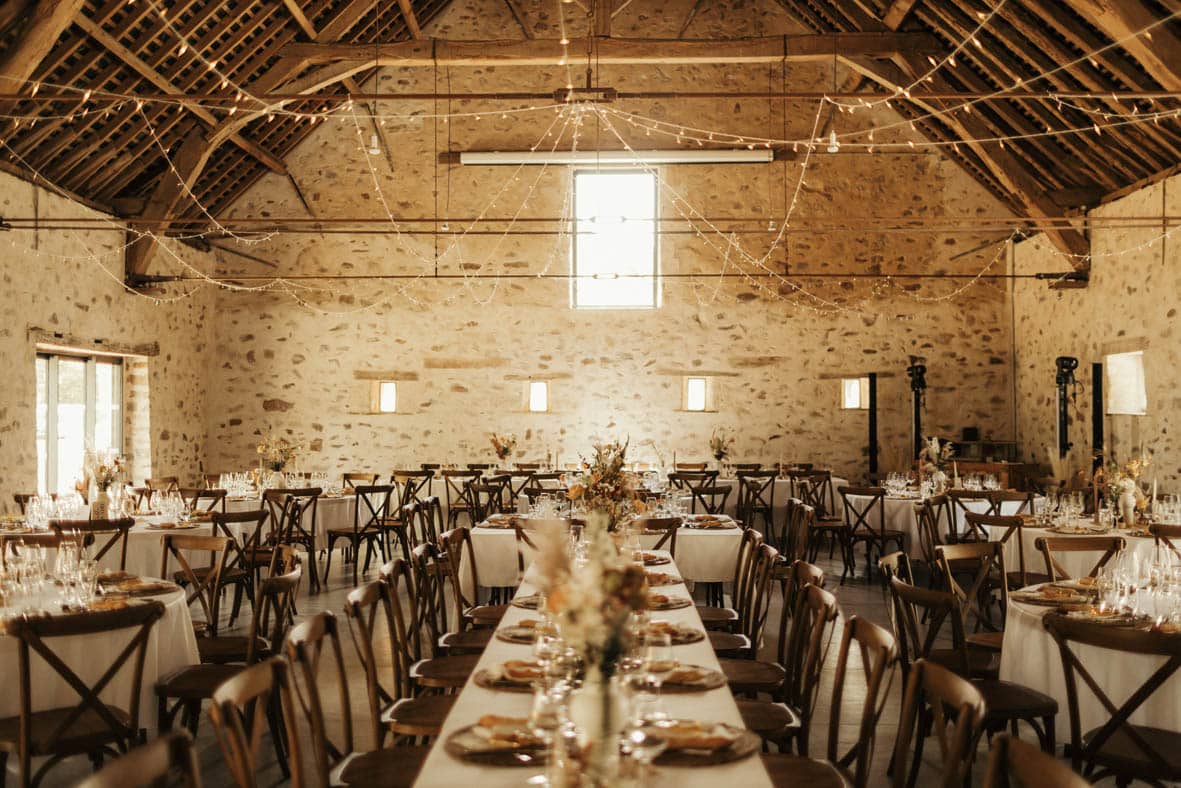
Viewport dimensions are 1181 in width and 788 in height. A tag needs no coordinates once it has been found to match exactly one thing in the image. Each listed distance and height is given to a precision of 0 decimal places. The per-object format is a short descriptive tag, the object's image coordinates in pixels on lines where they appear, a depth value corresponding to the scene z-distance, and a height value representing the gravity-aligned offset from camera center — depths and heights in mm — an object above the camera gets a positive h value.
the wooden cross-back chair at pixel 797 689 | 3289 -1077
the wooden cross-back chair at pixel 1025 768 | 1832 -719
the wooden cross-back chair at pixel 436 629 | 4484 -1069
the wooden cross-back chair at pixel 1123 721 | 3025 -1026
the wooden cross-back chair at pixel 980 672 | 3464 -1119
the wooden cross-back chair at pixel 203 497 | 7822 -762
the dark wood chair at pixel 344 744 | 2791 -1028
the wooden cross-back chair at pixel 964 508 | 7438 -817
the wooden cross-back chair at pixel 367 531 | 8703 -1140
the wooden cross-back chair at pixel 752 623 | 4398 -1067
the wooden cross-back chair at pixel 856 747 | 2746 -1005
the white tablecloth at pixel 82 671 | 3531 -1008
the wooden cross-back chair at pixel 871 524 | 8234 -1066
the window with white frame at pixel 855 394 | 13203 +171
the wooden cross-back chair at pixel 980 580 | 4609 -1127
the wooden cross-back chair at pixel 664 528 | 5887 -742
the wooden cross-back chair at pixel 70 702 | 3189 -1027
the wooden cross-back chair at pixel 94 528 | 5672 -727
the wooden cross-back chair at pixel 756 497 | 9953 -1000
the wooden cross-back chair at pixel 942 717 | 2248 -771
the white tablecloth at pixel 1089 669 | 3393 -1001
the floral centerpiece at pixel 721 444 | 11909 -490
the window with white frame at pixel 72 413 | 9789 -73
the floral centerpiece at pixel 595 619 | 1920 -434
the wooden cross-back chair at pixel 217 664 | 3826 -1113
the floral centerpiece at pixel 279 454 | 9055 -459
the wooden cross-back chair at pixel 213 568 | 4883 -865
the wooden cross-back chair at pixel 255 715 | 2268 -764
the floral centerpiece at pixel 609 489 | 5098 -442
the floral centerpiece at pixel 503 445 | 11382 -467
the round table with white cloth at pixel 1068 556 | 6023 -970
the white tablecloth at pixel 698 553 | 6473 -992
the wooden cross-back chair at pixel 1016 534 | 5848 -788
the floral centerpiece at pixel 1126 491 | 6383 -565
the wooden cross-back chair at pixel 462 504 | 10112 -1073
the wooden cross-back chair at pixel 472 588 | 4861 -990
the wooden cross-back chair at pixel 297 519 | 7836 -965
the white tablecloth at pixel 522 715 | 2111 -810
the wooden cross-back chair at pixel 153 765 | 1794 -698
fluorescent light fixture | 13117 +3395
